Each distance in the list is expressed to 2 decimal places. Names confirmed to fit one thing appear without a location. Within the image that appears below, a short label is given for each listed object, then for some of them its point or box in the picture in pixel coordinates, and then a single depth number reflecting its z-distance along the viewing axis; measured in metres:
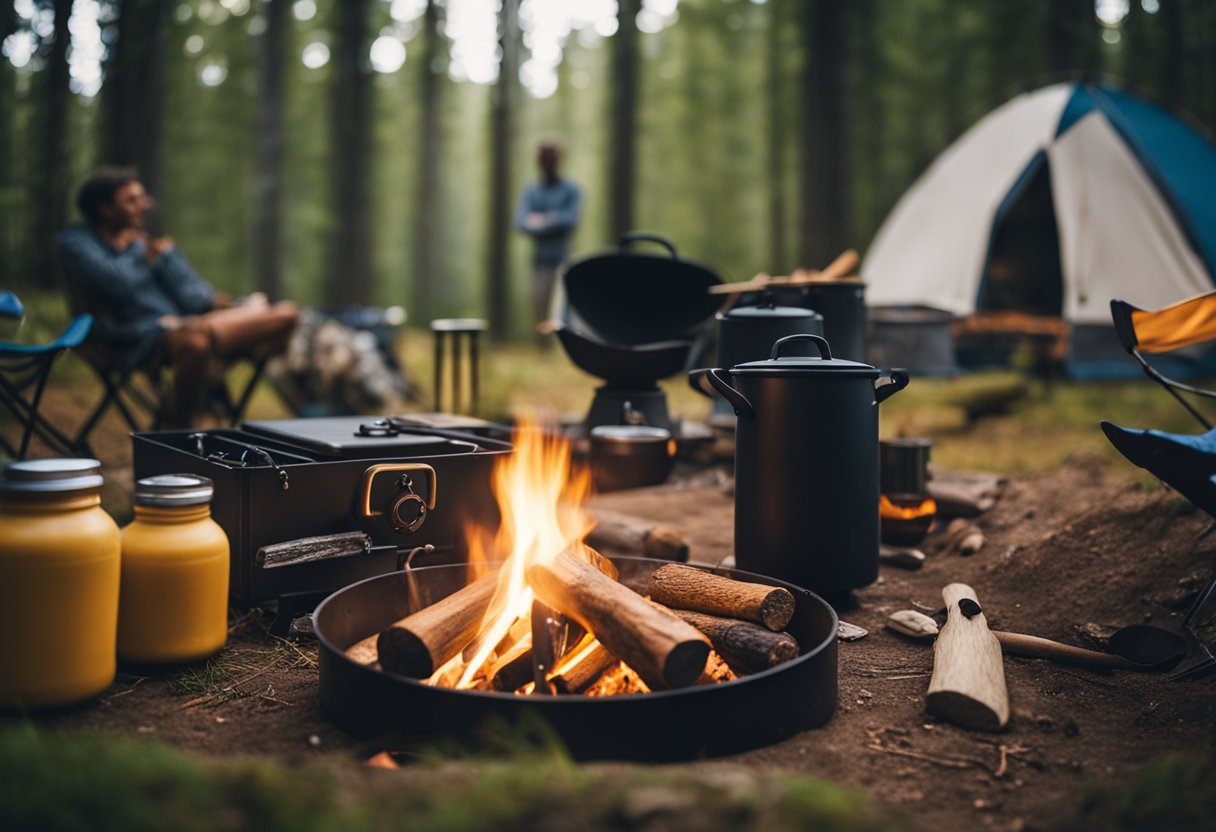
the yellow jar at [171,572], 2.08
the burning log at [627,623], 1.87
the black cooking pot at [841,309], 3.95
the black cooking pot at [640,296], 4.45
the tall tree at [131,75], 7.02
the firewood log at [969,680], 2.00
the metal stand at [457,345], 5.00
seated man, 4.21
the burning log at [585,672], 2.03
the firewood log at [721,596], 2.24
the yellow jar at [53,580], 1.80
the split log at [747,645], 2.09
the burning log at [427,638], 1.99
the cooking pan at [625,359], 4.00
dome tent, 6.96
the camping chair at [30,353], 3.17
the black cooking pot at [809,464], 2.57
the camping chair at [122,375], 4.13
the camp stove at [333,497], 2.47
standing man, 8.58
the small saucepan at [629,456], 3.43
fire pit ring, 1.73
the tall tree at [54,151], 6.66
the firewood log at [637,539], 3.30
